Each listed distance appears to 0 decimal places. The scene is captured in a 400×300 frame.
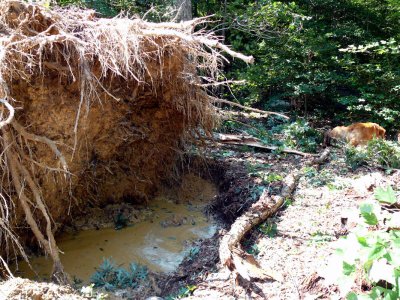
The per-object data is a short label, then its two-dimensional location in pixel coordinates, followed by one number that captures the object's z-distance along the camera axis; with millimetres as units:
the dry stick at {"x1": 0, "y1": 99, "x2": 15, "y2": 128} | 3408
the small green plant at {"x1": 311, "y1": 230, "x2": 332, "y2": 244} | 4367
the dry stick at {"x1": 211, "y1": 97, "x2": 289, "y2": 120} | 5976
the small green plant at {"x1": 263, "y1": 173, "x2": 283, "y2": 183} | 6074
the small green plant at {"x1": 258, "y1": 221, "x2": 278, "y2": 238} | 4755
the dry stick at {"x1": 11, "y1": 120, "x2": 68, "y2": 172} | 4156
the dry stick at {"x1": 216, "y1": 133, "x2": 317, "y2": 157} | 7812
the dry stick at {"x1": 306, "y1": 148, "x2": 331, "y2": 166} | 6807
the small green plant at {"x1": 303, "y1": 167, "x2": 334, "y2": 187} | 5930
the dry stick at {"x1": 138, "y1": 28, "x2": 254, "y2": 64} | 4383
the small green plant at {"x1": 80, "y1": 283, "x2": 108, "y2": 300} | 3649
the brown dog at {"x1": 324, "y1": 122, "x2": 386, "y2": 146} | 7332
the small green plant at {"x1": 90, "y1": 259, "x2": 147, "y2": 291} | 4402
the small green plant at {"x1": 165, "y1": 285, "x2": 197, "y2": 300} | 3951
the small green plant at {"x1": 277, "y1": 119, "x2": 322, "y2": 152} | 7844
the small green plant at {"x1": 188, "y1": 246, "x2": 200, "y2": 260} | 4938
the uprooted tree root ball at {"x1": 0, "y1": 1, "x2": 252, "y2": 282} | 4211
